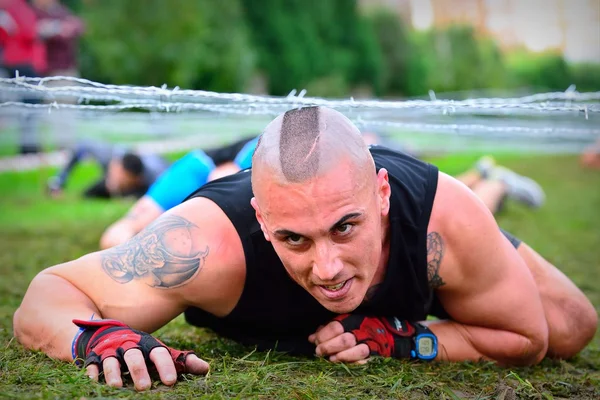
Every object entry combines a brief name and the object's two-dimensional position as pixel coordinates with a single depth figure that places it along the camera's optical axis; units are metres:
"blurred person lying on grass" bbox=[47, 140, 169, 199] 8.72
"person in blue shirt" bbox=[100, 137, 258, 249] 5.59
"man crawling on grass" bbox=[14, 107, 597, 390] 2.66
